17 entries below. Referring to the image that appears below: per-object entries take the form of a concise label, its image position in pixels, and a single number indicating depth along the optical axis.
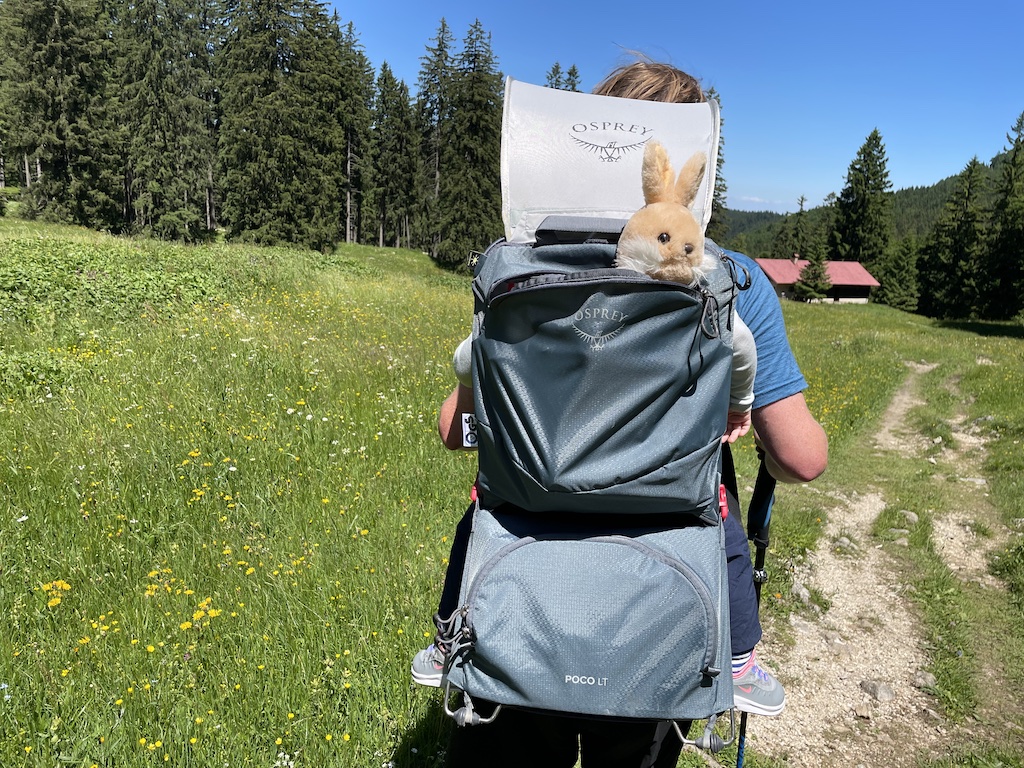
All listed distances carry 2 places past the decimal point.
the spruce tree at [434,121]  46.82
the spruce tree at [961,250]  56.97
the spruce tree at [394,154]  57.41
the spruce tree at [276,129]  36.03
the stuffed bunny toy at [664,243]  1.33
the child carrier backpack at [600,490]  1.33
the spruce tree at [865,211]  67.62
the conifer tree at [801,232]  92.44
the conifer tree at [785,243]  98.71
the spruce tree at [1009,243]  46.12
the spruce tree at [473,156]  40.72
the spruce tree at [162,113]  38.06
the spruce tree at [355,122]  49.34
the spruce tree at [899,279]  74.31
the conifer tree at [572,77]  54.72
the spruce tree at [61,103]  35.12
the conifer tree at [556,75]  53.91
